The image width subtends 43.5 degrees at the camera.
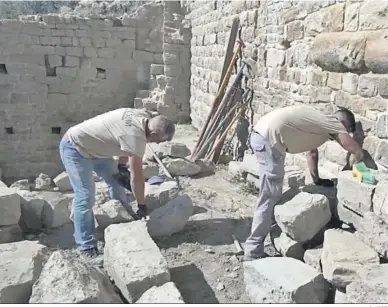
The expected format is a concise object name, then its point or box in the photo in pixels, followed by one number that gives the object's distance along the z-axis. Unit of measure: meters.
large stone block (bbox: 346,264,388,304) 3.03
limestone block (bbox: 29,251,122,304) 3.12
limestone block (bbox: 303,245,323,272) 3.81
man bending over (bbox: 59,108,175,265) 4.29
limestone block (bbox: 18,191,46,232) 5.16
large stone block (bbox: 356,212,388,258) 3.54
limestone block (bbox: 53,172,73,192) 7.00
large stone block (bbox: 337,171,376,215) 3.80
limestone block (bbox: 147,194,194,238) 4.80
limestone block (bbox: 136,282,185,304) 3.12
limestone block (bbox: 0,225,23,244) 4.67
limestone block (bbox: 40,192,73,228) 5.20
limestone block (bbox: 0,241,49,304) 3.38
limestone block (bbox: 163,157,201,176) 7.35
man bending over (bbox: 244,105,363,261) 4.11
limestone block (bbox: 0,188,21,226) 4.64
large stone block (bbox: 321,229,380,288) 3.39
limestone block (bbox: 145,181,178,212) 5.42
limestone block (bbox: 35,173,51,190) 8.55
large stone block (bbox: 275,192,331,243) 4.02
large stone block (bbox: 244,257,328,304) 3.31
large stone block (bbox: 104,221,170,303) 3.43
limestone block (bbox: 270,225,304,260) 4.12
